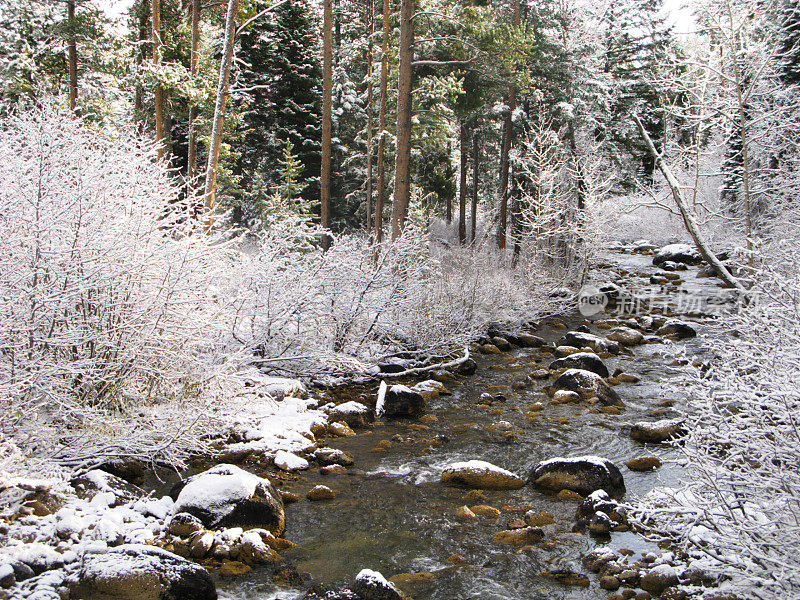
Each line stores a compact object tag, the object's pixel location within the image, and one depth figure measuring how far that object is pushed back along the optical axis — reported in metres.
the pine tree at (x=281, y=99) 25.12
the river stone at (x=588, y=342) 14.48
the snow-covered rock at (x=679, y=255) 29.44
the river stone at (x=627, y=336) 15.54
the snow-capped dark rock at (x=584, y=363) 11.91
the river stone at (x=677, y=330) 16.00
